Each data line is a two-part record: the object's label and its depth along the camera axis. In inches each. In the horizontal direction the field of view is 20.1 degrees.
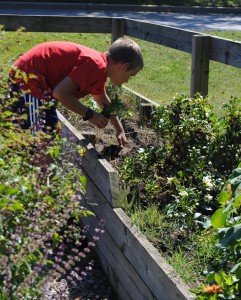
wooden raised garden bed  127.7
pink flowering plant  92.1
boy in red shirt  175.0
